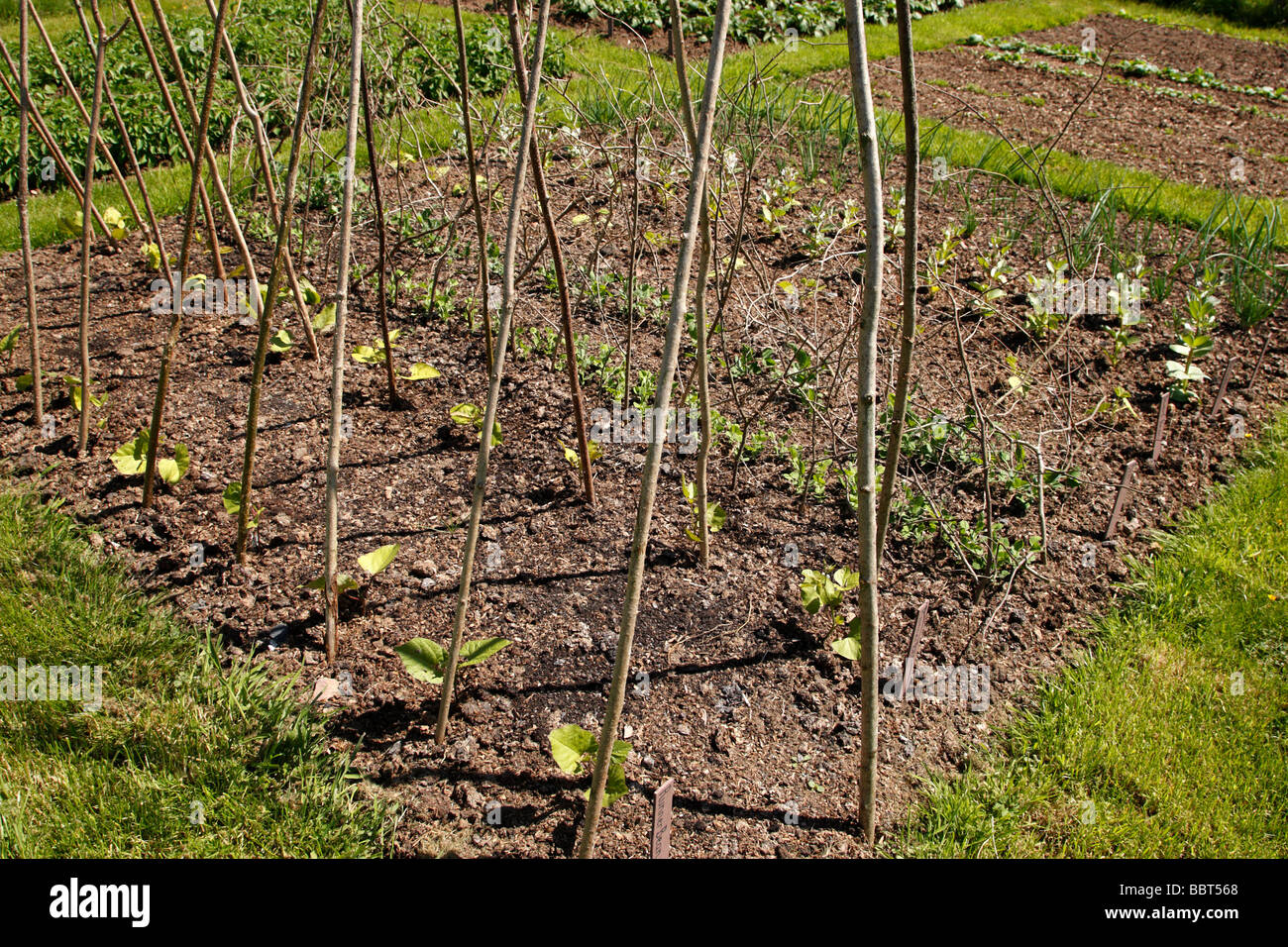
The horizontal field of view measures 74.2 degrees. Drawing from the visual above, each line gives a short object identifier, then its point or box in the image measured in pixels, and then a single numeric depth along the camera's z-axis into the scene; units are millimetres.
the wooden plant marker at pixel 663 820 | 1747
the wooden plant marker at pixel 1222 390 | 3583
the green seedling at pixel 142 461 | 2773
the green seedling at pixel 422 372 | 3297
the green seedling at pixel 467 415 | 3113
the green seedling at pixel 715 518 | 2723
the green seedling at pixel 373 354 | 3480
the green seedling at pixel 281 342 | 3486
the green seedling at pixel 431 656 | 2145
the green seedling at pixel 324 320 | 3592
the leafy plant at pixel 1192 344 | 3770
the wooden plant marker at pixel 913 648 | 2268
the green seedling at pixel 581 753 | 1916
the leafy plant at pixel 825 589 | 2475
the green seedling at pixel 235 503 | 2613
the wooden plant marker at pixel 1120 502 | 2979
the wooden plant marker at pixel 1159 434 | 3318
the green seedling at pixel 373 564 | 2412
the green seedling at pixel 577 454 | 3051
